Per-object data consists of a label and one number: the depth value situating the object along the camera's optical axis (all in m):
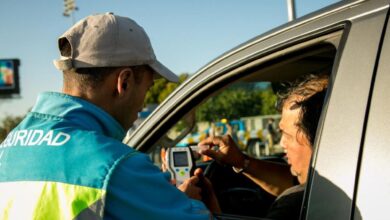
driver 2.10
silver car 1.35
